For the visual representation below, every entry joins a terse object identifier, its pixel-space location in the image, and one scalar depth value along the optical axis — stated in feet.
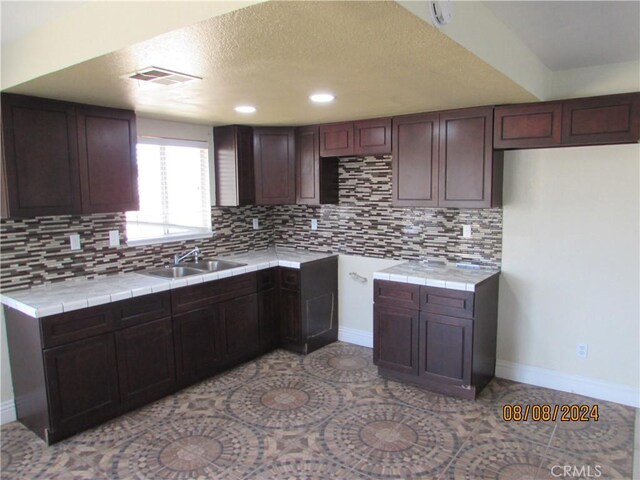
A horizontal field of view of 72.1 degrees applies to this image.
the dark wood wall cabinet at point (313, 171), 13.76
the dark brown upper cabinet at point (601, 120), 9.16
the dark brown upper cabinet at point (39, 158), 8.63
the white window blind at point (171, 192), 12.34
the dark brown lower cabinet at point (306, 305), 13.39
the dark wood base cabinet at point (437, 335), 10.36
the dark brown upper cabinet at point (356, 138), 12.26
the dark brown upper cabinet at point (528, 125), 9.85
